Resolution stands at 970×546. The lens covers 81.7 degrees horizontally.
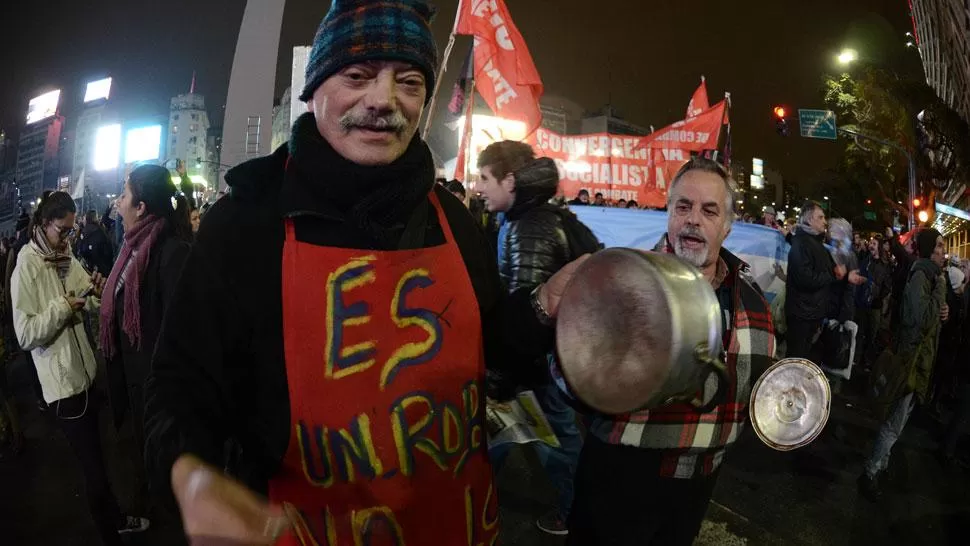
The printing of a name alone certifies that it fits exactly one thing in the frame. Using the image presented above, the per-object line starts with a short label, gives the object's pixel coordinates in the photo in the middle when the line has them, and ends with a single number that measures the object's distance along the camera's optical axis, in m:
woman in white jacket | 3.68
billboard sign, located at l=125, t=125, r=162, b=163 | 46.81
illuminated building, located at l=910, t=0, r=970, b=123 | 24.41
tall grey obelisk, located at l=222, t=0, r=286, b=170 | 31.80
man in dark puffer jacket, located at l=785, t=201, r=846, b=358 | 6.42
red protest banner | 11.48
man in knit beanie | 1.37
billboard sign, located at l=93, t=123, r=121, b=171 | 49.53
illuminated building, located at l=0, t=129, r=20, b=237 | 49.59
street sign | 23.94
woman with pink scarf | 3.66
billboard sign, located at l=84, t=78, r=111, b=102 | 65.28
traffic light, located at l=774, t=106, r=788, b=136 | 21.61
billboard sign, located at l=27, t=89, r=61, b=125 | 64.62
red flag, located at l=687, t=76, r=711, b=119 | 13.08
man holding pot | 2.32
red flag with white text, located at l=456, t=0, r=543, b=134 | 8.35
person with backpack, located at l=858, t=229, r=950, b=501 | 5.10
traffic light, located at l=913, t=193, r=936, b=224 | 27.29
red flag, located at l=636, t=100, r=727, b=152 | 11.53
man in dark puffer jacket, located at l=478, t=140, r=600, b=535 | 3.71
